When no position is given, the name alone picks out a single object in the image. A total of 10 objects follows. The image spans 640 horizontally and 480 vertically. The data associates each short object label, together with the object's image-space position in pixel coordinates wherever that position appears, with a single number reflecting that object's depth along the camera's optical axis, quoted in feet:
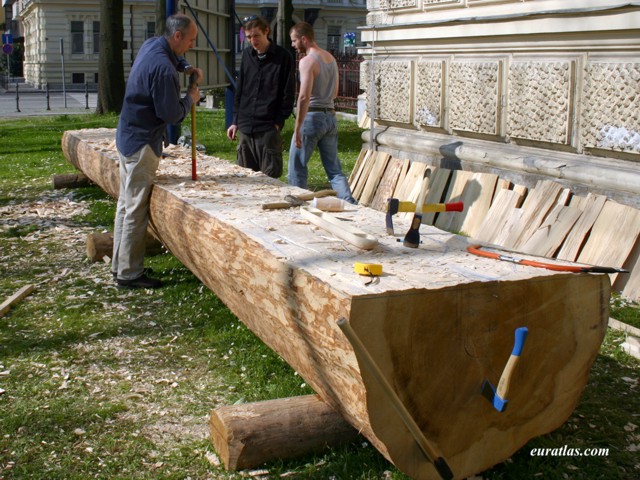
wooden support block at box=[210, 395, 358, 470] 10.69
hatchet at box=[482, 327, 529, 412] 9.00
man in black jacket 22.44
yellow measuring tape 10.19
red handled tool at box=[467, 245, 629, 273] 10.21
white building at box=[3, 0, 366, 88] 143.64
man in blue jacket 17.30
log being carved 9.46
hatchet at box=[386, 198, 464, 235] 11.51
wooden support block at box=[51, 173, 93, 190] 31.53
